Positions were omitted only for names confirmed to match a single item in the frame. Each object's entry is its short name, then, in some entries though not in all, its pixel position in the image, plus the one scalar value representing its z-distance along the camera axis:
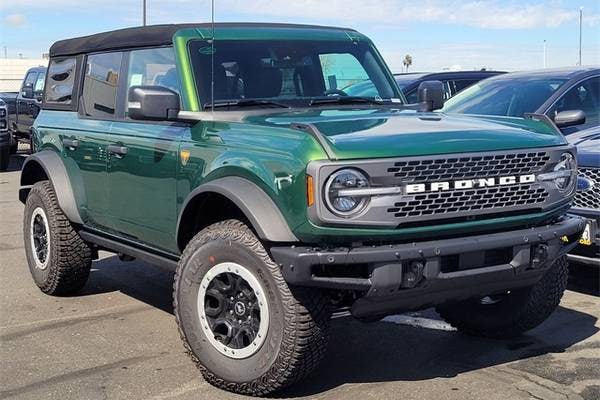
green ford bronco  3.69
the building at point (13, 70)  52.46
